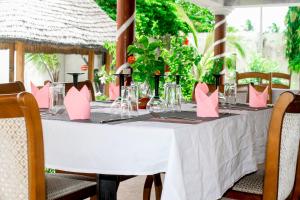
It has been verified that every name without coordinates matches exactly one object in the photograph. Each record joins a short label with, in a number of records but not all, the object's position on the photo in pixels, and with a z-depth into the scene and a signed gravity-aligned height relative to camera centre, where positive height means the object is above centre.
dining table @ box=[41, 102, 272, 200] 1.81 -0.28
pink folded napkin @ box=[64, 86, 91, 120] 2.14 -0.11
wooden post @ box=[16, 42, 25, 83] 8.22 +0.35
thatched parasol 9.26 +1.15
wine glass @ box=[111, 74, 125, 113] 2.48 -0.12
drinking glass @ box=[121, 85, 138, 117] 2.33 -0.10
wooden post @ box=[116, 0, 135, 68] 5.91 +0.64
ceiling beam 9.98 +1.69
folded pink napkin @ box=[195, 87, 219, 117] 2.36 -0.11
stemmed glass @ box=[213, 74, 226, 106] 3.12 -0.10
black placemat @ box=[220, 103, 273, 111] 2.88 -0.15
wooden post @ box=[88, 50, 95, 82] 10.81 +0.36
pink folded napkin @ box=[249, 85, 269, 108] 3.04 -0.10
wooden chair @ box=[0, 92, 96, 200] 1.52 -0.23
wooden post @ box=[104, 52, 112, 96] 11.20 +0.47
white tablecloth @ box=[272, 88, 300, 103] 4.84 -0.10
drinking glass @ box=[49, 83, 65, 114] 2.33 -0.09
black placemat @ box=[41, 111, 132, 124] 2.09 -0.17
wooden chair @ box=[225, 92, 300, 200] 1.89 -0.30
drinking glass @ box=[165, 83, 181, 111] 2.60 -0.08
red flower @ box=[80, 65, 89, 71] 13.82 +0.39
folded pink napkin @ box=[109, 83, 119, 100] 3.30 -0.07
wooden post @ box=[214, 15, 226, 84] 10.87 +1.03
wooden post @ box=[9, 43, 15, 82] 8.61 +0.35
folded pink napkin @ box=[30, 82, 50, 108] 2.70 -0.09
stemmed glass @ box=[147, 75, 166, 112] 2.52 -0.12
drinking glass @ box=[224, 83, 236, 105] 3.21 -0.06
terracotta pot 2.71 -0.12
